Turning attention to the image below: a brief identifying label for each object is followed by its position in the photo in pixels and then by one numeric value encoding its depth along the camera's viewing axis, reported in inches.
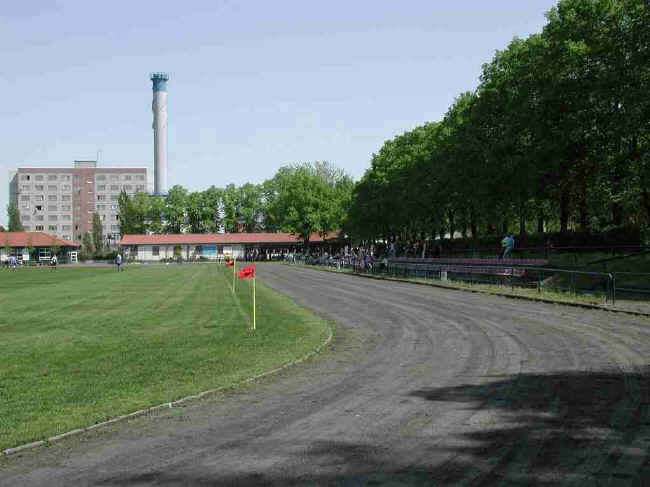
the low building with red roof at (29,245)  4812.7
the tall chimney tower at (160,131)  5506.9
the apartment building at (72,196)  6712.6
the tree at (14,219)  5861.2
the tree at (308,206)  4613.7
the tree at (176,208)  5689.0
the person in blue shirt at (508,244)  1478.6
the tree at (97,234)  5615.2
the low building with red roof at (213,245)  4950.8
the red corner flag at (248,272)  684.7
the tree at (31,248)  4763.8
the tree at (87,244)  5572.3
